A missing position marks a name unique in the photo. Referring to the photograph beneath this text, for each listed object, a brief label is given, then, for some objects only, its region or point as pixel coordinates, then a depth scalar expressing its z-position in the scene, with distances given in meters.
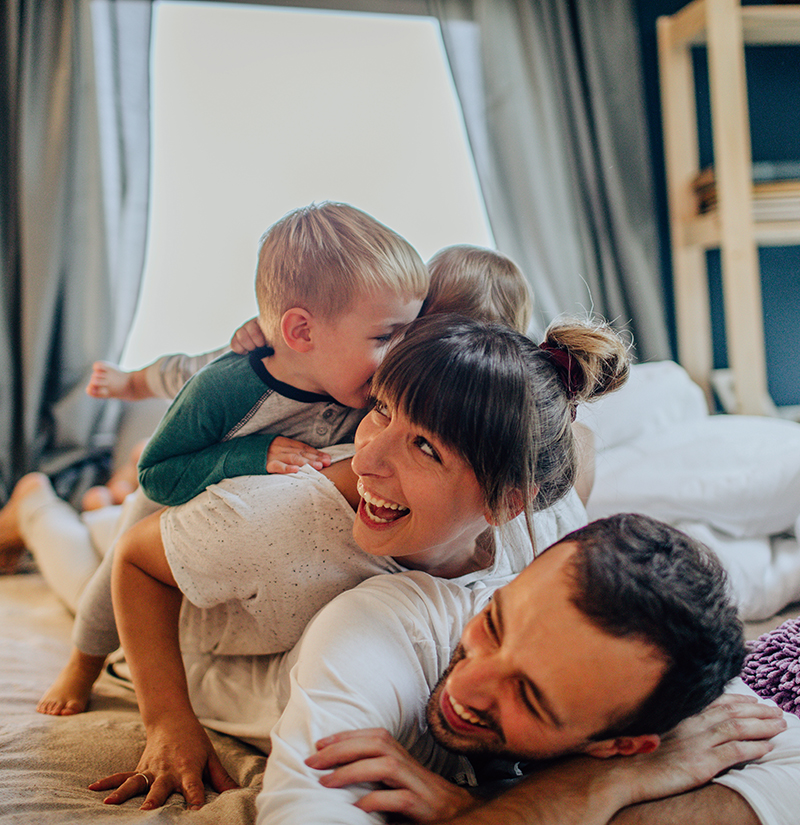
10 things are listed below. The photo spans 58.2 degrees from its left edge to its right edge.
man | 0.66
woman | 0.82
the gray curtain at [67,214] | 2.35
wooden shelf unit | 2.37
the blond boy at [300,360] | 1.00
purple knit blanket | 1.00
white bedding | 1.46
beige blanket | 0.79
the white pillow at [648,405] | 2.03
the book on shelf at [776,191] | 2.39
